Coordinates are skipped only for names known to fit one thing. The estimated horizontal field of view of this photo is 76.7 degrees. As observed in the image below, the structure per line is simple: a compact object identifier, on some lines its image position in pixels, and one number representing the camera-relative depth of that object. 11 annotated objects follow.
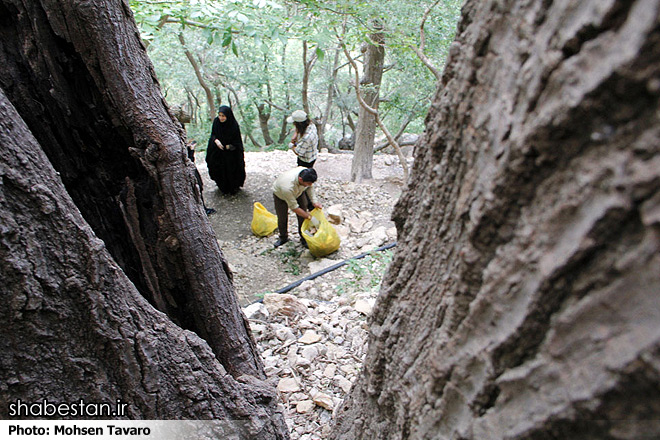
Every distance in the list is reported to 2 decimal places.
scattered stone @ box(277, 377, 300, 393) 2.14
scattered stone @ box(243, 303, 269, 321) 2.87
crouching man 5.25
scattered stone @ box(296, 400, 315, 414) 2.01
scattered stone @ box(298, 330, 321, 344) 2.54
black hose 4.50
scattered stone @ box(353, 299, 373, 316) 2.98
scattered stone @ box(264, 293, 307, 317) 2.98
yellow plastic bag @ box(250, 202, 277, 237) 6.40
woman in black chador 7.33
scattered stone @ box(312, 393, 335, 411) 2.02
